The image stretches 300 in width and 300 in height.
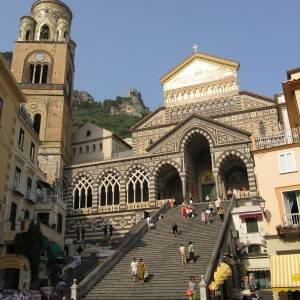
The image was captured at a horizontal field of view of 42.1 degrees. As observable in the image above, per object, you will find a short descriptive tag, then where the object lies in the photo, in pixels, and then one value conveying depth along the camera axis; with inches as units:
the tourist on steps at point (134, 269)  660.7
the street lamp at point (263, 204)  692.8
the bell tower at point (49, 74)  1430.9
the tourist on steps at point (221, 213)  899.4
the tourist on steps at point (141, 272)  652.1
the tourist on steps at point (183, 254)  681.6
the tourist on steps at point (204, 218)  899.7
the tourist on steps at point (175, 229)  848.6
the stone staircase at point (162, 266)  615.8
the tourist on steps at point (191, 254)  690.2
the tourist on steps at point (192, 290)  542.1
